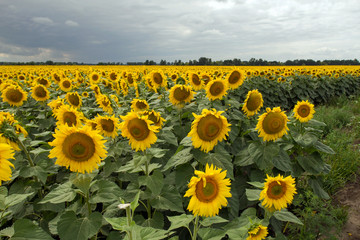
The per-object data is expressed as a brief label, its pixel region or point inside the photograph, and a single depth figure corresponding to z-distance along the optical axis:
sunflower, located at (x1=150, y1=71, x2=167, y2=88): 5.11
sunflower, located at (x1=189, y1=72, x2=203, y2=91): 4.61
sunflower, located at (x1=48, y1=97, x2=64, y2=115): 3.97
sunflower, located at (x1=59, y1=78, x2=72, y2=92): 6.94
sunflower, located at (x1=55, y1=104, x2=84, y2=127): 3.28
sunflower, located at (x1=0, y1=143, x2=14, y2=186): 1.53
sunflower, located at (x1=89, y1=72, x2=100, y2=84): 8.13
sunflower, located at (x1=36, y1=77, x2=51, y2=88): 7.30
